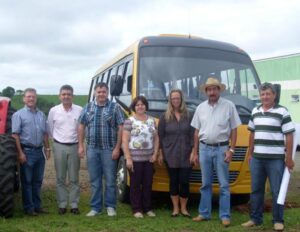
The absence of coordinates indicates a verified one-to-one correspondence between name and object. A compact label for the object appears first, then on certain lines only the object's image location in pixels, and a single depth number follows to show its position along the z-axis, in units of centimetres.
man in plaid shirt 688
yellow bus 738
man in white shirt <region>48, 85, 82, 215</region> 698
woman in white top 694
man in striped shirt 619
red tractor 623
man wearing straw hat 661
